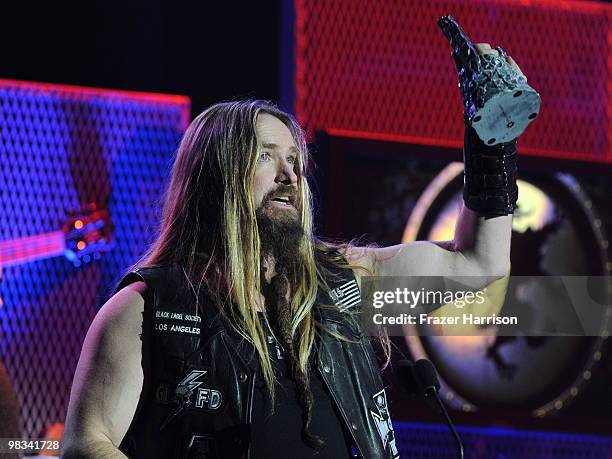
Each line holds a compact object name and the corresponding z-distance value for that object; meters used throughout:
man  5.05
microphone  5.09
